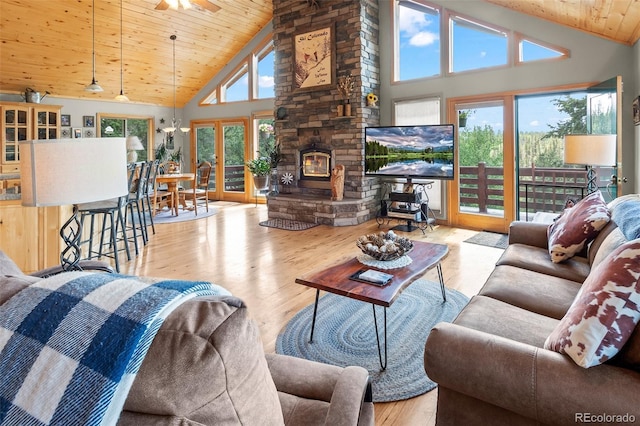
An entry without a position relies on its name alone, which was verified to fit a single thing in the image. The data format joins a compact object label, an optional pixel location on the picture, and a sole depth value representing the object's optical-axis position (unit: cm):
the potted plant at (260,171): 785
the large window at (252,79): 862
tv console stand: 579
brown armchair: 58
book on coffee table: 223
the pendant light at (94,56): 572
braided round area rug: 206
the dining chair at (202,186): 750
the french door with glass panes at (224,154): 920
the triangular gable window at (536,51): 513
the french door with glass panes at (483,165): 565
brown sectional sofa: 110
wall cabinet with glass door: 703
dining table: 701
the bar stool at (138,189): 451
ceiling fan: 447
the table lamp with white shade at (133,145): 805
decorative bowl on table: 258
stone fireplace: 635
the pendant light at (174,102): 764
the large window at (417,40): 620
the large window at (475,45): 562
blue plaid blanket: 56
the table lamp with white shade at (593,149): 365
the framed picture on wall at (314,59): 659
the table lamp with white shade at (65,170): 136
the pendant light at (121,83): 642
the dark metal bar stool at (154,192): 527
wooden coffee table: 208
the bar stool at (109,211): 366
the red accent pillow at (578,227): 239
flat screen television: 559
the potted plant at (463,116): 595
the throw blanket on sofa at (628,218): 170
